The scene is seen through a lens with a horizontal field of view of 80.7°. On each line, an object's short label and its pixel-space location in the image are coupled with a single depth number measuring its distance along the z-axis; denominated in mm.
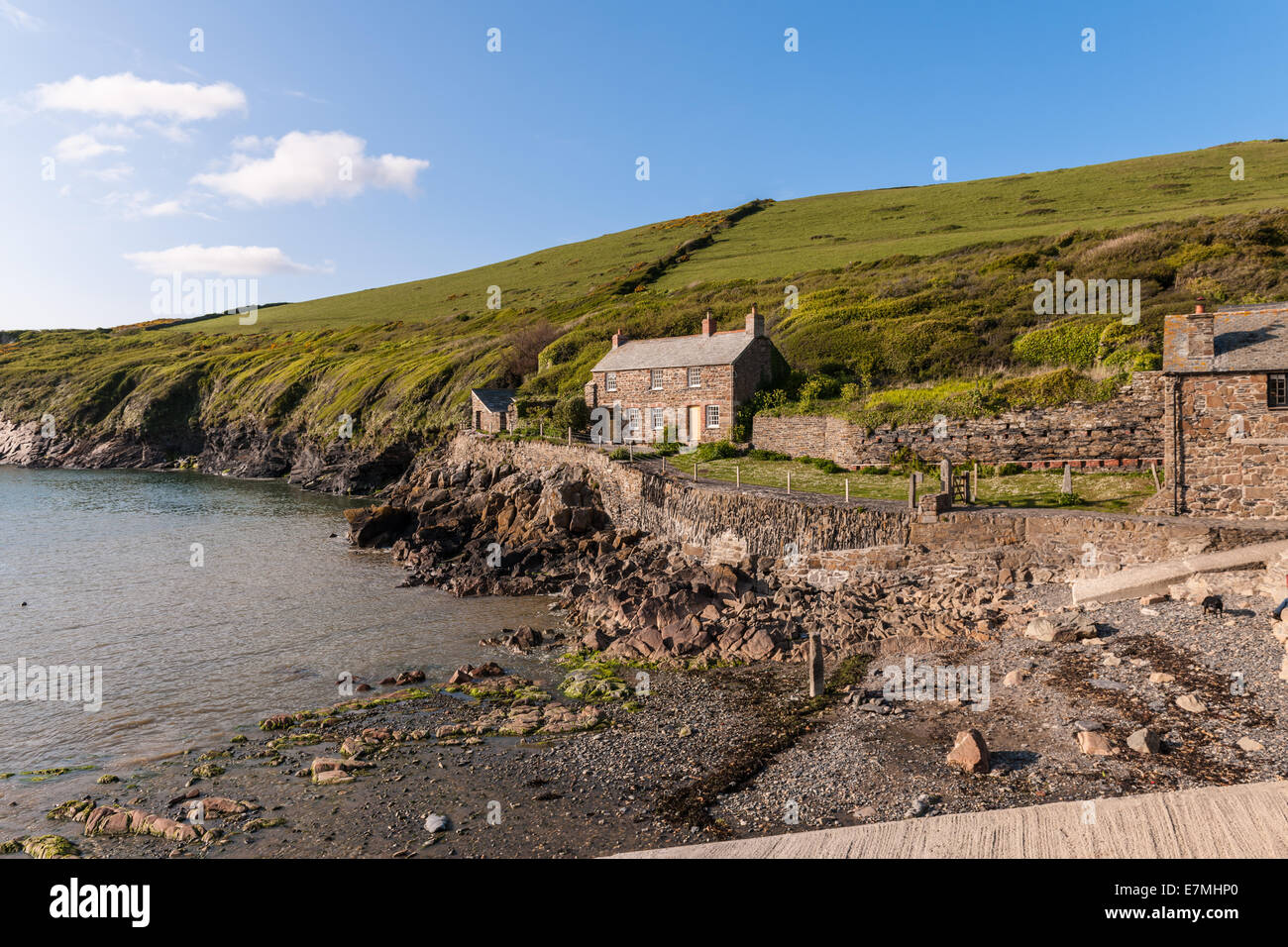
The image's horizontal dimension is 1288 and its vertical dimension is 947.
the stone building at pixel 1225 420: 21734
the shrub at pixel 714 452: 40041
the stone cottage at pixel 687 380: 42875
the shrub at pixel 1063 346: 36625
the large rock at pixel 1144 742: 13195
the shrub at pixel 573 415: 49000
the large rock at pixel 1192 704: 14328
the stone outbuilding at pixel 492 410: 56625
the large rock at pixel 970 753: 13562
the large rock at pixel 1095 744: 13505
